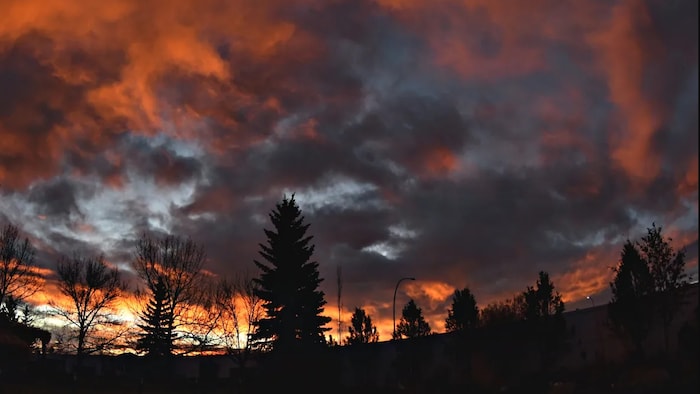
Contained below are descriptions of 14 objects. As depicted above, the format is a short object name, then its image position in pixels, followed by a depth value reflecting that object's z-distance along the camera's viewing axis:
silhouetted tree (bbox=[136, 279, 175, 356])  62.06
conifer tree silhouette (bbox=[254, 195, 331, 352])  53.00
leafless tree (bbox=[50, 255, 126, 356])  62.72
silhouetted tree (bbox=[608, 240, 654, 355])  35.50
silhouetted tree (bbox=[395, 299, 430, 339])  70.62
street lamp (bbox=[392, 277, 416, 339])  54.66
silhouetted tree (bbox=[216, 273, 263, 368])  62.73
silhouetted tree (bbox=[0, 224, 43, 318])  59.16
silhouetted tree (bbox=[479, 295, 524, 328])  50.48
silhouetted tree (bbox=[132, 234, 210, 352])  60.78
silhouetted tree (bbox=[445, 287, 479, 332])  57.69
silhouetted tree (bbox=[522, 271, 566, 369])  40.56
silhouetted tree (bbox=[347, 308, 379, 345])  80.62
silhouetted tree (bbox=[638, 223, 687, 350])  34.91
